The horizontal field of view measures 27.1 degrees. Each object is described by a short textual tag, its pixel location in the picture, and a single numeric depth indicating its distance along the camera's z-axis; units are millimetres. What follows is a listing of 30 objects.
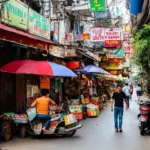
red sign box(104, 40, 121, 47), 18203
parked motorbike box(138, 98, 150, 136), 10507
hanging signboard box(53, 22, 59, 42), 14985
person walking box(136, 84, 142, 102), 25455
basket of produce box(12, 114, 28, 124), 9805
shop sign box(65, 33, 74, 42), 17841
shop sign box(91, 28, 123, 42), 17312
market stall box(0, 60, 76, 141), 9516
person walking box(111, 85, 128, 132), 11477
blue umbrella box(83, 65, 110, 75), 16930
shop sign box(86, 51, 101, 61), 19812
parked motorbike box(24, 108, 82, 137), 9828
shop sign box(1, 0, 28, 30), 9730
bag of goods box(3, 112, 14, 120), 9548
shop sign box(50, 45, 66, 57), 12820
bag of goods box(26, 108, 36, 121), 9828
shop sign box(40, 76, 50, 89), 13695
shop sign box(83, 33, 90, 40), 17906
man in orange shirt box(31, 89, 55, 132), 9805
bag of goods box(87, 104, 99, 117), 16203
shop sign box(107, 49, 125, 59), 27750
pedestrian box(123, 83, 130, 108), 21041
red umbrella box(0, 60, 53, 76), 9680
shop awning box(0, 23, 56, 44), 8234
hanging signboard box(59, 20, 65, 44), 16194
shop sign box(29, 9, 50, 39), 11969
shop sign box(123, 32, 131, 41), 24691
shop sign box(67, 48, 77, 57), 15294
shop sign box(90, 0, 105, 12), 15641
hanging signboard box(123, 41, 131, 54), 27397
